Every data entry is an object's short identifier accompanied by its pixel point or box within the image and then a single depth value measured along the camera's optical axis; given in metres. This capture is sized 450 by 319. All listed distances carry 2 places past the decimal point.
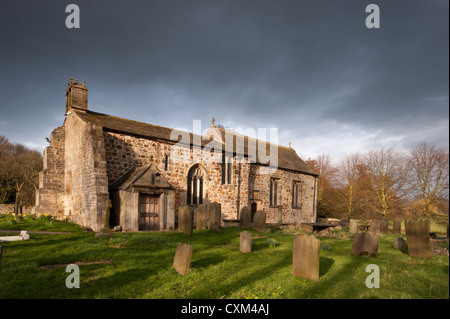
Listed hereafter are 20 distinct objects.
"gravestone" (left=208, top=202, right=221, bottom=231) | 15.33
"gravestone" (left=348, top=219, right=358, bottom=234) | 18.55
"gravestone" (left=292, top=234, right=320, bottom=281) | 6.56
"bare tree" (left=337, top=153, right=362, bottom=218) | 31.05
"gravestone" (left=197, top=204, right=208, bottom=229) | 15.43
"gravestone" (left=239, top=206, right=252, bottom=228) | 17.44
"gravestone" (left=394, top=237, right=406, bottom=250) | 11.02
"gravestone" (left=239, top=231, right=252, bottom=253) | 9.52
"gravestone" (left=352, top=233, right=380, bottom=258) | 9.05
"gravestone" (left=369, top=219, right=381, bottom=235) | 16.31
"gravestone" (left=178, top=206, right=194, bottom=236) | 12.84
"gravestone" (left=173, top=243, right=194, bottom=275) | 6.64
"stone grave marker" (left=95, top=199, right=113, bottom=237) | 11.59
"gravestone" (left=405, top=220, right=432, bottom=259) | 9.09
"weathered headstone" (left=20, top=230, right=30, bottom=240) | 10.28
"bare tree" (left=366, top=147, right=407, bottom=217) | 24.45
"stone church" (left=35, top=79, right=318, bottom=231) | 14.73
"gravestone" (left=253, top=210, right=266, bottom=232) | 16.62
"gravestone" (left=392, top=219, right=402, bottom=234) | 18.55
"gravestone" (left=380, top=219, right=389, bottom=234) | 18.69
